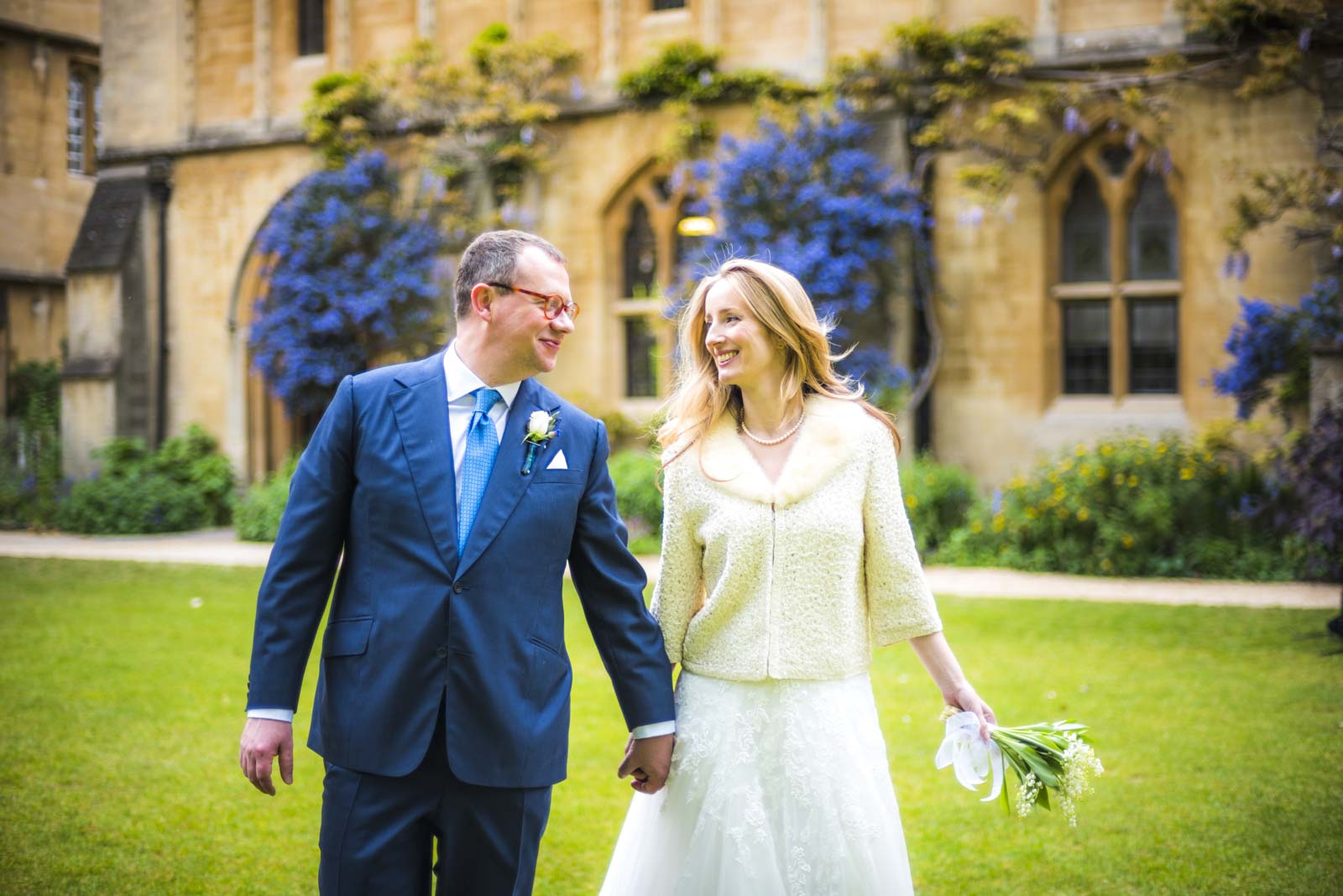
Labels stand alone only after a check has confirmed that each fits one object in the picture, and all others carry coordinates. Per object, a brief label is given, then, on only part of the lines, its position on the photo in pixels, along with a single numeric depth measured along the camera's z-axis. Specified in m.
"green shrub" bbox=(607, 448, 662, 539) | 12.14
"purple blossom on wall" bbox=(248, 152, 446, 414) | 14.14
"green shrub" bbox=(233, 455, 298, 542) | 13.62
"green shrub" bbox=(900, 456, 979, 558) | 11.32
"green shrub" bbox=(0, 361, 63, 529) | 15.32
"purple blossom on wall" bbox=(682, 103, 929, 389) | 11.85
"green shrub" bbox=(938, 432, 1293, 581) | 10.29
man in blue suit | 2.51
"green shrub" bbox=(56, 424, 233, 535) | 14.52
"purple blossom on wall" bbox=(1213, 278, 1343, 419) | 10.35
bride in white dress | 2.71
